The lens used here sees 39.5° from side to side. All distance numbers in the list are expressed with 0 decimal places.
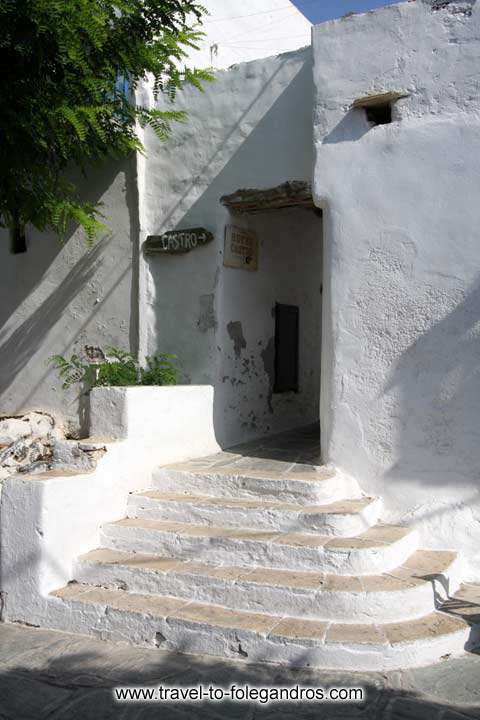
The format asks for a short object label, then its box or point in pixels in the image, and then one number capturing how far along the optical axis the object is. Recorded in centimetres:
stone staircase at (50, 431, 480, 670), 394
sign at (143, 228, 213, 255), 675
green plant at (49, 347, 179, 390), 628
